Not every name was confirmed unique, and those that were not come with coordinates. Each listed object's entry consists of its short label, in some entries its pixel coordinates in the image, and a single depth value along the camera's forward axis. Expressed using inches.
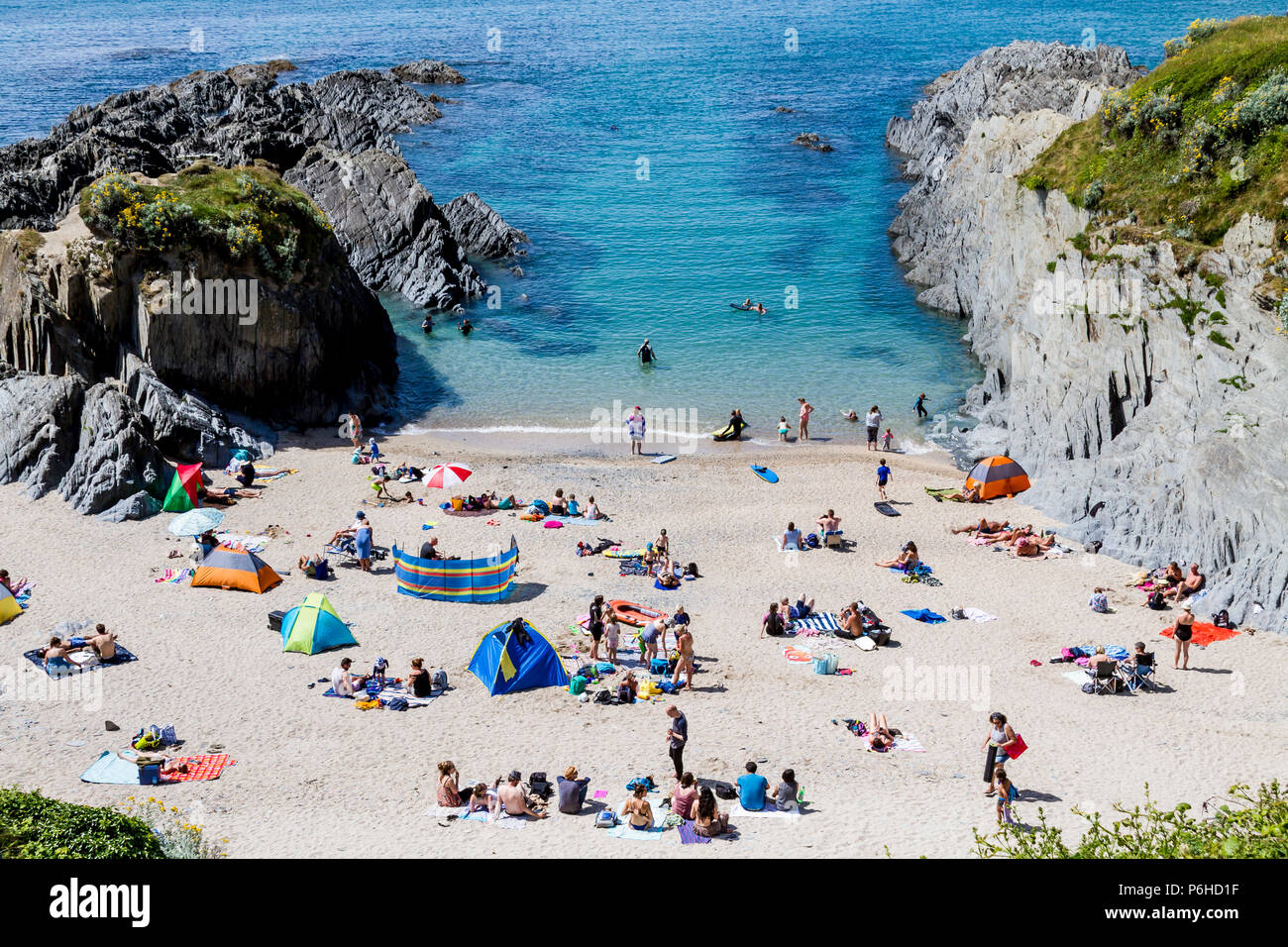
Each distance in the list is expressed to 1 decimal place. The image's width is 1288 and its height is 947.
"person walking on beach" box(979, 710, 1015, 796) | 778.2
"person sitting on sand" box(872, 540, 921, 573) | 1154.0
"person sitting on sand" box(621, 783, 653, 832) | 736.3
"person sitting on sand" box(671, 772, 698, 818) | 741.9
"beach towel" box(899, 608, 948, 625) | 1061.8
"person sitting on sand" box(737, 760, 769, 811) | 759.1
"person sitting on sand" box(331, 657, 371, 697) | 910.4
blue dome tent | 928.9
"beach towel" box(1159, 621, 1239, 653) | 999.6
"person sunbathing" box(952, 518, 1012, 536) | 1240.2
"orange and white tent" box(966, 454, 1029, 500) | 1320.1
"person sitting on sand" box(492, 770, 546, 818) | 756.0
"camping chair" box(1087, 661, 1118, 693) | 929.5
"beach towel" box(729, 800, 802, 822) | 757.9
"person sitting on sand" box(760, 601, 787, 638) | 1030.4
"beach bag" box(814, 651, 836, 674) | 967.0
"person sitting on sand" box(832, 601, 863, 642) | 1024.9
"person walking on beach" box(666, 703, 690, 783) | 792.3
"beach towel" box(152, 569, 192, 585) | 1095.0
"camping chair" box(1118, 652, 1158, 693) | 936.3
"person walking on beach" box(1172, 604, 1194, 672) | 944.3
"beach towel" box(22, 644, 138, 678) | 926.4
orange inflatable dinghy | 1055.6
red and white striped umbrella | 1337.4
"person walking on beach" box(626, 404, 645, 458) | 1505.9
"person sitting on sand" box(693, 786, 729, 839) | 721.6
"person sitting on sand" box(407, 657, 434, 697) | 914.7
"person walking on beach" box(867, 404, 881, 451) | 1508.4
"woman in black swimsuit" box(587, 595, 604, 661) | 985.5
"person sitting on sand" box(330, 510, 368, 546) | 1170.0
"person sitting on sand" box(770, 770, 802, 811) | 755.4
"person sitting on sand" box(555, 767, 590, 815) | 758.5
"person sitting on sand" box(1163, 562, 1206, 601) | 1056.2
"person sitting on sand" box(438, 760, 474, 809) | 764.0
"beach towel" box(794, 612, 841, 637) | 1042.1
